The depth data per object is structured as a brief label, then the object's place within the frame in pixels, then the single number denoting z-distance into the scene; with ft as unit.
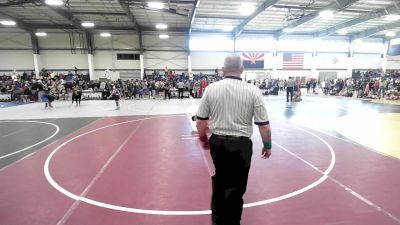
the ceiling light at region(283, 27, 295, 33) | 93.53
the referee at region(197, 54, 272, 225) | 8.28
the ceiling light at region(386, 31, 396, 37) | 106.52
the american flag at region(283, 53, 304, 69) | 107.34
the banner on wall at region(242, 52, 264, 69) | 103.77
